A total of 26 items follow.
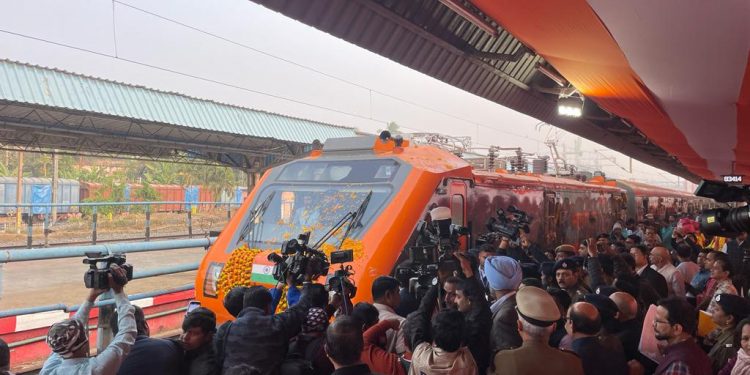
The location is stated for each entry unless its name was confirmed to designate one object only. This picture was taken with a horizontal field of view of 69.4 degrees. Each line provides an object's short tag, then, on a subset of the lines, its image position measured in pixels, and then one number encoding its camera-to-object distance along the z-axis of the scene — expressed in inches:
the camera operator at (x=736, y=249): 284.0
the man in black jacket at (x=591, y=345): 107.3
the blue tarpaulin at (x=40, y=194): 940.6
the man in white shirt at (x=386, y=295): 141.6
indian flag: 198.2
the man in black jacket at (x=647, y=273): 189.3
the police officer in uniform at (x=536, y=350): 92.7
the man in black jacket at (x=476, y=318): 121.7
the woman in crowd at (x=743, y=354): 105.0
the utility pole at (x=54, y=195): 841.5
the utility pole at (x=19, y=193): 735.7
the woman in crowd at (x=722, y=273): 177.8
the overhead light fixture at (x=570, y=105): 337.7
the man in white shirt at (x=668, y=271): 205.5
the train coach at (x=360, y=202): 202.5
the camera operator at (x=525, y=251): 231.0
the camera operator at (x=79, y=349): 93.2
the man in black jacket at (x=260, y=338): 106.6
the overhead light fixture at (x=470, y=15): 190.7
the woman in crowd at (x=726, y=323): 124.7
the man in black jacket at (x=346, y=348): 96.0
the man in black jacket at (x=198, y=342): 108.3
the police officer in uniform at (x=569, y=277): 165.0
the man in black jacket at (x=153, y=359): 102.1
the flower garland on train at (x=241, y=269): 202.2
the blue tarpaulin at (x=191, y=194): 1320.1
